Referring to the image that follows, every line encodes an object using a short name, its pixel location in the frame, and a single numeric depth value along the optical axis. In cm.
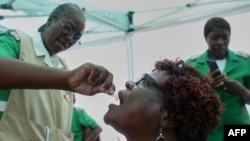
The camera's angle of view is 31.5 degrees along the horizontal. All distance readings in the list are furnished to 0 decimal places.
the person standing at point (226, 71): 213
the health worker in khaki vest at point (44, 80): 109
